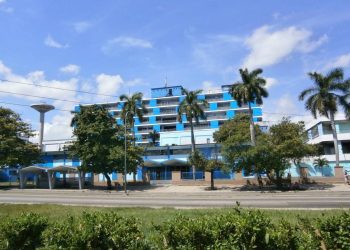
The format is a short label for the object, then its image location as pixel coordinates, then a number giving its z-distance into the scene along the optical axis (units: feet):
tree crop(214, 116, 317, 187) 128.06
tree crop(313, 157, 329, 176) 158.61
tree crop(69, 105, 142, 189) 152.15
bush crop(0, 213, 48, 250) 22.58
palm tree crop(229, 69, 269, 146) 153.99
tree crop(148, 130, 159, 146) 323.16
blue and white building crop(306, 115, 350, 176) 170.46
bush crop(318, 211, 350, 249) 19.11
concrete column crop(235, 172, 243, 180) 164.55
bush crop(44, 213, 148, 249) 20.03
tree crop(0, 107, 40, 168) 161.07
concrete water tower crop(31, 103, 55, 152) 278.15
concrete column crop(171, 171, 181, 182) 174.40
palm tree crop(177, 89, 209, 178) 184.65
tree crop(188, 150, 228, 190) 139.54
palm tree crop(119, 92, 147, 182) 201.16
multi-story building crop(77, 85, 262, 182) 337.11
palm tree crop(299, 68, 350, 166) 152.56
